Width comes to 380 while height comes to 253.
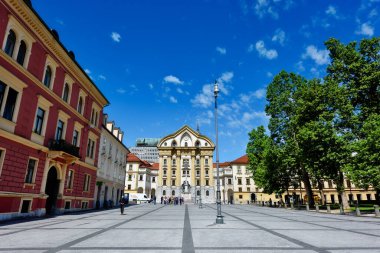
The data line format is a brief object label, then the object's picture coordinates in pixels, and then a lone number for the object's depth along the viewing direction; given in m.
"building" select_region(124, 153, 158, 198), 80.50
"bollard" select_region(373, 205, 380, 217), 21.90
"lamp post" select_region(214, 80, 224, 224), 14.37
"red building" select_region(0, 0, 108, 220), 14.70
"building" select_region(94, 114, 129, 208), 31.59
